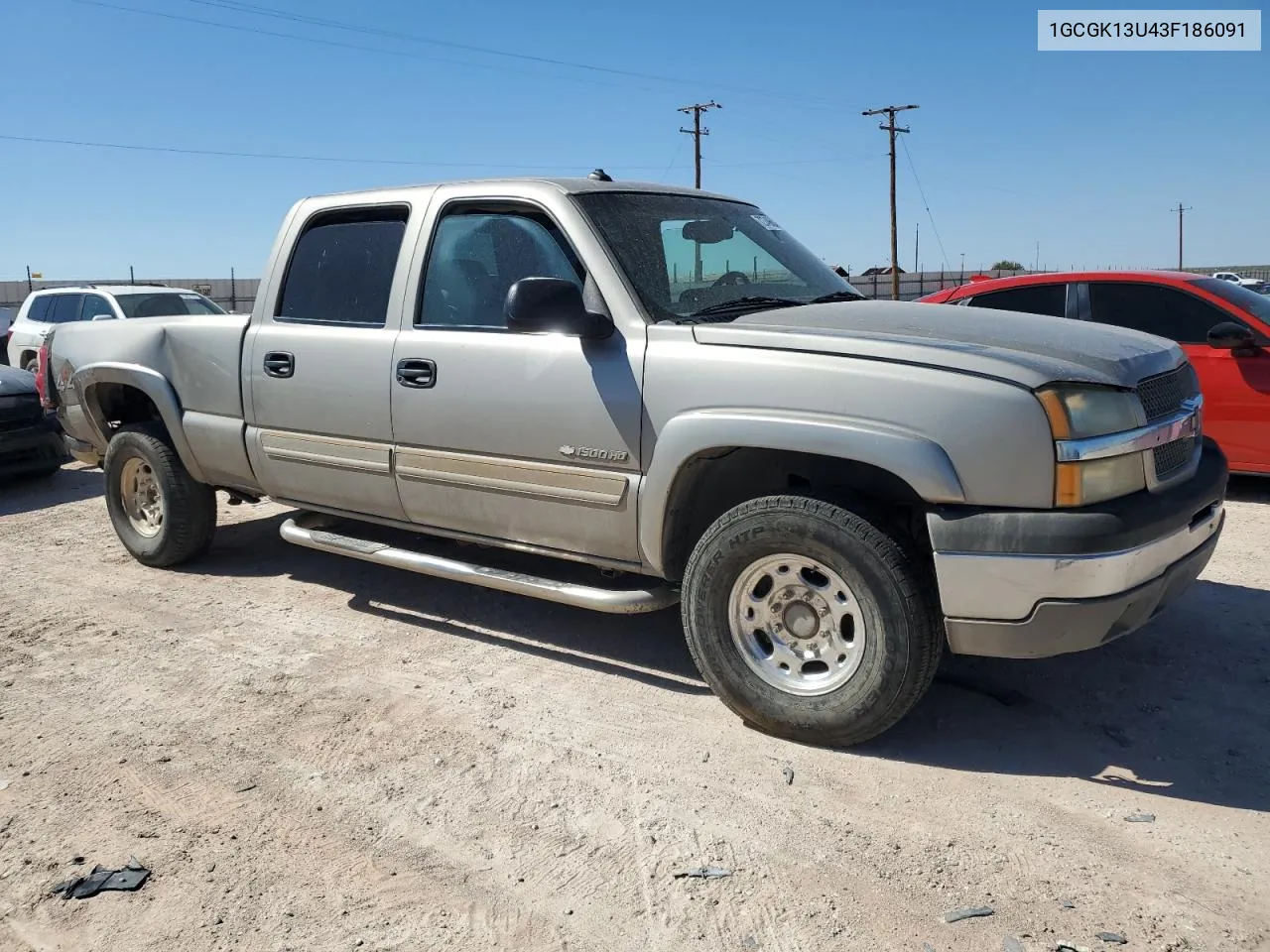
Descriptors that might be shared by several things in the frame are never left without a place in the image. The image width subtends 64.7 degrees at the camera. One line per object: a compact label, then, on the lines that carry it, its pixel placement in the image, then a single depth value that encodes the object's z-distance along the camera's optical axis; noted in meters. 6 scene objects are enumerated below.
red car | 6.74
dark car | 8.46
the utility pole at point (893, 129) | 41.09
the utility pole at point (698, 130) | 40.22
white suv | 13.15
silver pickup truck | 3.07
